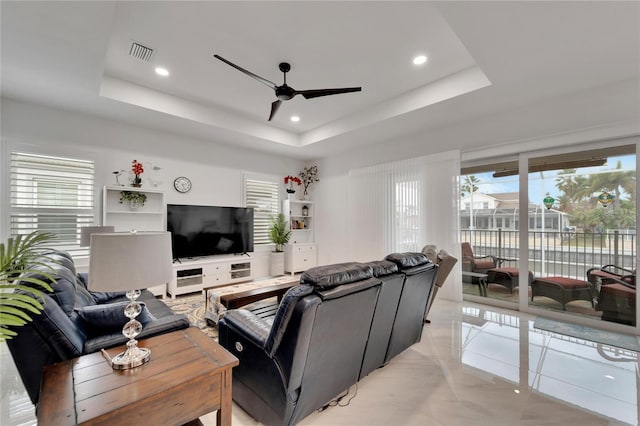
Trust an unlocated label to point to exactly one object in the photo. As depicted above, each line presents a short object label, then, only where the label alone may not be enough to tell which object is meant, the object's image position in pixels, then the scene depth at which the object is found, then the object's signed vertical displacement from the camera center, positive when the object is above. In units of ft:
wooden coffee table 9.82 -3.00
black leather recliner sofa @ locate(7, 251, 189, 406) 4.39 -2.14
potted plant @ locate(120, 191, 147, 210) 14.17 +0.91
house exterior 11.98 +0.12
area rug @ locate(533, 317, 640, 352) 9.55 -4.39
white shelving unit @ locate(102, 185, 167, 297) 13.74 +0.14
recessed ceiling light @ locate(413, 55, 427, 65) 10.11 +5.86
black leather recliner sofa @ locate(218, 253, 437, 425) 4.96 -2.49
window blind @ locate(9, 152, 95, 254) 11.93 +0.86
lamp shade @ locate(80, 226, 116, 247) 11.50 -0.66
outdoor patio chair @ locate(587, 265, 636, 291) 10.43 -2.27
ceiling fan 9.58 +4.42
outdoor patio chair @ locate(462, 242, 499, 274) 14.03 -2.35
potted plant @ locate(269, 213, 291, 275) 19.33 -1.60
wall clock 15.99 +1.87
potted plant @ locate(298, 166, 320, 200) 21.82 +3.14
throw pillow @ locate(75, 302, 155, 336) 5.32 -2.02
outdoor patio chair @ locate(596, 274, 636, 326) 10.34 -3.24
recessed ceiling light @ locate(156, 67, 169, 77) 10.98 +5.87
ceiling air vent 9.43 +5.82
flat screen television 15.42 -0.84
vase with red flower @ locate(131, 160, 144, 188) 14.15 +2.25
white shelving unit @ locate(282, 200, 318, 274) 20.04 -1.77
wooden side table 3.53 -2.47
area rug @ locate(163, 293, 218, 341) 10.58 -4.34
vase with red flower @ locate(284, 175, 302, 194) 20.33 +2.63
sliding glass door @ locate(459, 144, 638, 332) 10.52 -0.74
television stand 14.75 -3.29
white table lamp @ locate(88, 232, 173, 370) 4.00 -0.77
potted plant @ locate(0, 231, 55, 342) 3.15 -0.71
